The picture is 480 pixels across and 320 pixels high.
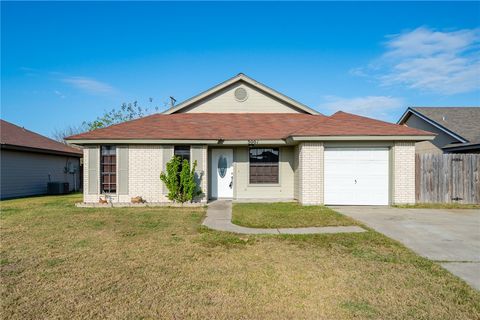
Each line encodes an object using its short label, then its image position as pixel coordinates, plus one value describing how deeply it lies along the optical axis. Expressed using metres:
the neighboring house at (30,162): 16.33
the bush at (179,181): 12.56
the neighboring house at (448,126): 16.09
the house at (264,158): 12.32
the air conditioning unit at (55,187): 18.98
